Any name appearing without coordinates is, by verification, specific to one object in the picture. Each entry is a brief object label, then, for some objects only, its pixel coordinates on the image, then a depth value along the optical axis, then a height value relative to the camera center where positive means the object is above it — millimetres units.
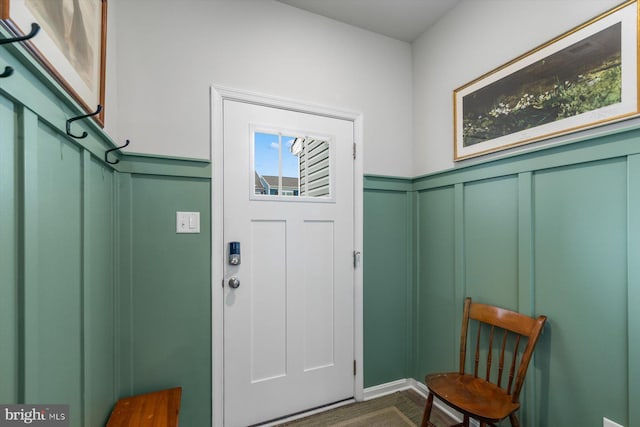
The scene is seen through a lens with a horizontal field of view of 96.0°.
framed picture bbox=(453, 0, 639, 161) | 1157 +602
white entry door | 1738 -326
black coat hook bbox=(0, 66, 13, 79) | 566 +281
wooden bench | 1263 -927
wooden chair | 1311 -839
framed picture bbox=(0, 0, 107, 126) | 633 +495
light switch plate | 1610 -52
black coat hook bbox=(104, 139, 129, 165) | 1286 +255
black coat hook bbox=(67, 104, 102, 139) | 860 +272
